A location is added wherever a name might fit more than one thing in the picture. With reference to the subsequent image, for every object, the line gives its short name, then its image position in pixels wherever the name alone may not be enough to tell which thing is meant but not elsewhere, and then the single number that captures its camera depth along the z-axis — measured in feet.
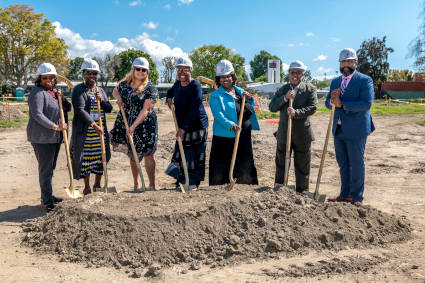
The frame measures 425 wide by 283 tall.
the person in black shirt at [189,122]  14.29
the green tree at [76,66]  227.26
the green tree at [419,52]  104.11
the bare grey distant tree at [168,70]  203.38
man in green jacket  14.01
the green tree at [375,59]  160.04
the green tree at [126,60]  158.51
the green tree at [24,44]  105.91
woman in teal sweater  14.17
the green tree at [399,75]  169.37
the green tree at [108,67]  143.64
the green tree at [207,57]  158.75
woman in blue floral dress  14.33
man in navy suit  13.41
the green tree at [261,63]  262.73
